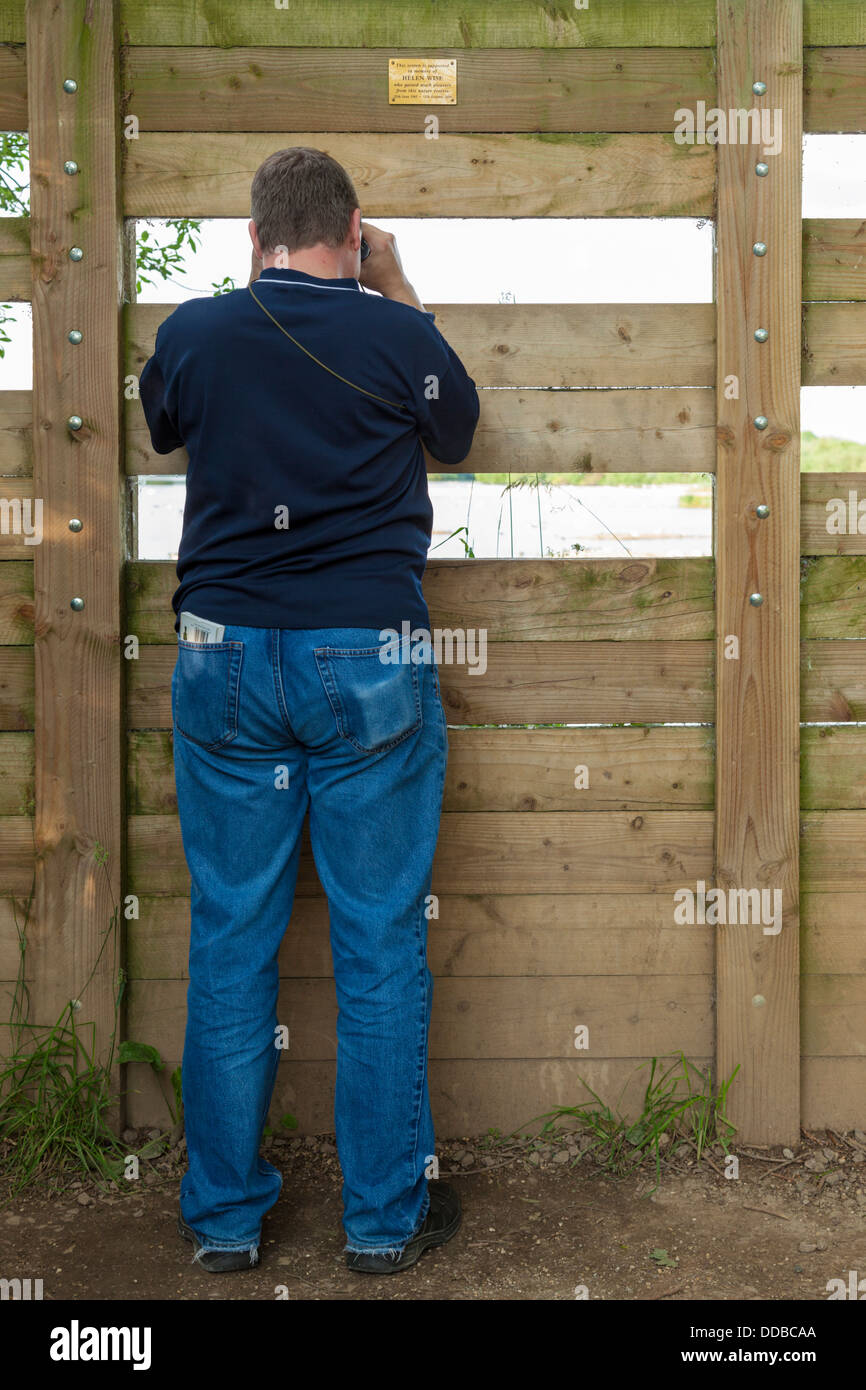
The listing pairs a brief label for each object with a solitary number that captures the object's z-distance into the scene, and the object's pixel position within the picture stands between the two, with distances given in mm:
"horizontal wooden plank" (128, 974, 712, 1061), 2883
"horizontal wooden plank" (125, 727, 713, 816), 2857
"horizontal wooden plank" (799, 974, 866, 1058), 2896
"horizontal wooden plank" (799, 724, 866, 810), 2885
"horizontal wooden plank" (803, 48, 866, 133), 2779
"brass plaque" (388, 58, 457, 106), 2746
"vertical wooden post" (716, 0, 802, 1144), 2740
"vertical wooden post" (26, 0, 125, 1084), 2713
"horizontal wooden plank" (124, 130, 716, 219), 2758
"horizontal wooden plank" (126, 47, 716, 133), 2742
